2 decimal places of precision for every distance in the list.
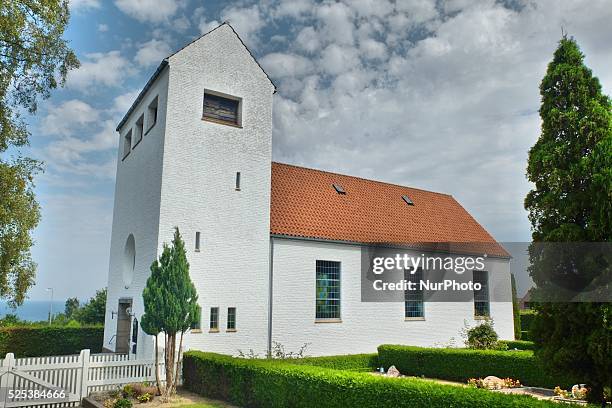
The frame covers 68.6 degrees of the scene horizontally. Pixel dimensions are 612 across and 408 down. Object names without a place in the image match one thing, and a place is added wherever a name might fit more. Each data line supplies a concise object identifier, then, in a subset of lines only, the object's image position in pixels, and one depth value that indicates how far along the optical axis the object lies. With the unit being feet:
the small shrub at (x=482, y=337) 71.97
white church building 55.36
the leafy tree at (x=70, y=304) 235.61
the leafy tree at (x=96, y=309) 131.64
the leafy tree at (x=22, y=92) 45.83
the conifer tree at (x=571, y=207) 26.48
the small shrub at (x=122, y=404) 39.14
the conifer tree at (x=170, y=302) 44.16
